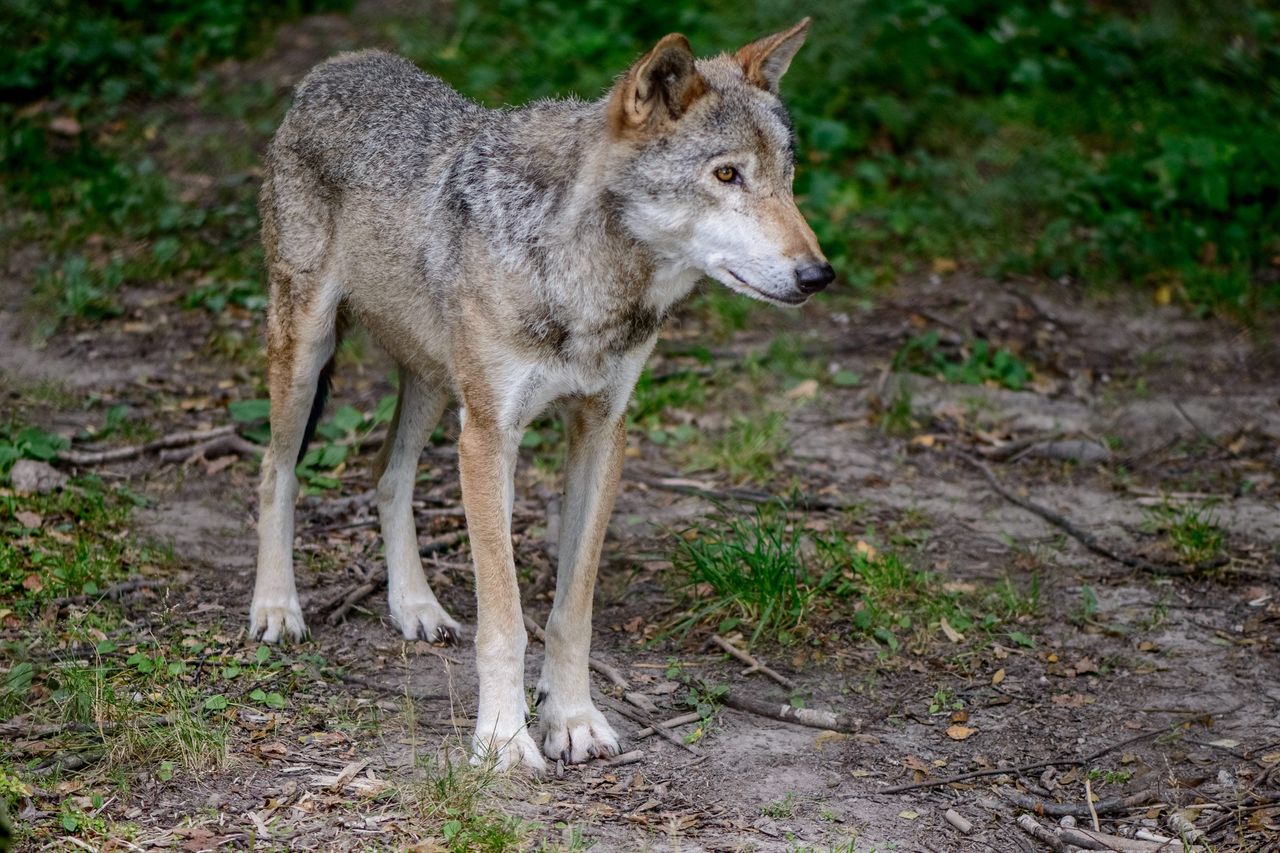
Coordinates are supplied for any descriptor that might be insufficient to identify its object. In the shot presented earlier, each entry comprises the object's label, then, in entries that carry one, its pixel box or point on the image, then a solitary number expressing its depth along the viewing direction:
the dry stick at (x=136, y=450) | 13.67
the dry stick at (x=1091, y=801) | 9.12
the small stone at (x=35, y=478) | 12.92
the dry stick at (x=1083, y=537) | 12.70
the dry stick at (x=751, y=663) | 10.98
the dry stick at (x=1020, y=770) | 9.50
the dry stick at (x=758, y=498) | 13.80
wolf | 9.10
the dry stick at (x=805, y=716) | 10.37
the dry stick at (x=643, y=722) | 9.99
